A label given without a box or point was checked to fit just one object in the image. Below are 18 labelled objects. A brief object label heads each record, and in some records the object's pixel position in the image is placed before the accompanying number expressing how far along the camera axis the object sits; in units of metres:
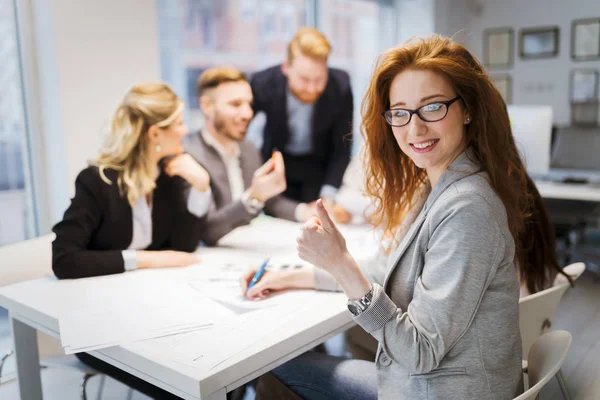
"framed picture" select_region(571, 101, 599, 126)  5.90
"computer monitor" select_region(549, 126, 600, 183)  4.57
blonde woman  1.90
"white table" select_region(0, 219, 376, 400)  1.23
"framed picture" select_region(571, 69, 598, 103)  5.84
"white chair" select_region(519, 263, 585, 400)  1.59
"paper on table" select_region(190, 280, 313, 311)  1.64
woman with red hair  1.18
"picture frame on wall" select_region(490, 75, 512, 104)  6.34
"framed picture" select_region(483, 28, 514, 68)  6.27
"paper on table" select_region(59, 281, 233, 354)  1.41
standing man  2.78
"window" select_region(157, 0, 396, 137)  3.65
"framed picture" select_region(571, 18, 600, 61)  5.77
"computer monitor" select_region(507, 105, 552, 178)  3.89
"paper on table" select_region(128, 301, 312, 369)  1.29
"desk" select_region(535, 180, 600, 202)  3.83
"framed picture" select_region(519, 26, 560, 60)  6.02
